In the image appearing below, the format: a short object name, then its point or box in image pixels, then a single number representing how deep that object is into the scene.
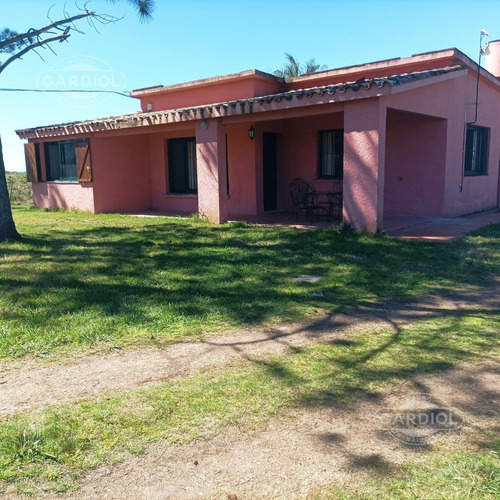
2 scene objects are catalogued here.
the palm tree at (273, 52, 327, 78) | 30.22
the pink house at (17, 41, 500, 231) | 8.77
